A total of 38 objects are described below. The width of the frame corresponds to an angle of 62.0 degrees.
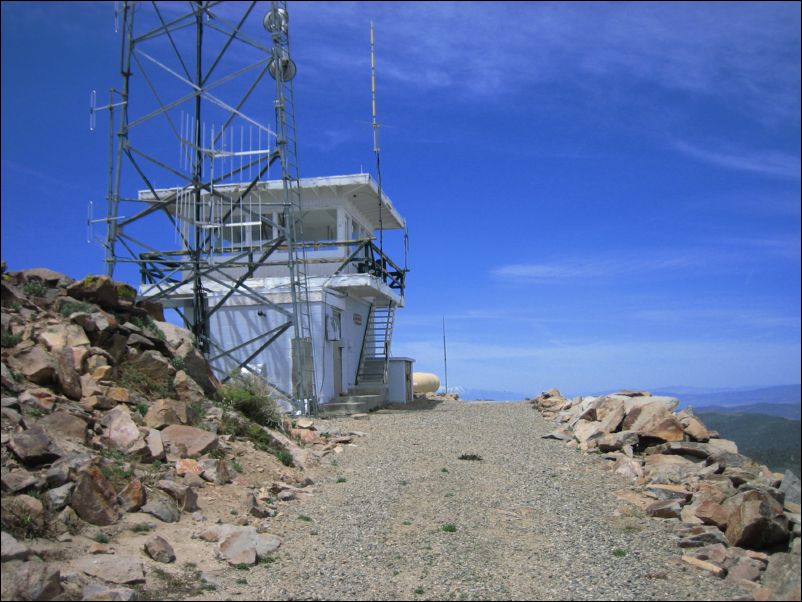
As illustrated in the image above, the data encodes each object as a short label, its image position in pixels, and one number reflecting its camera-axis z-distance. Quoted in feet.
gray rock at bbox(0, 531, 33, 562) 19.65
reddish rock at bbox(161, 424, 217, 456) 34.42
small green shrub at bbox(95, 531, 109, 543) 23.40
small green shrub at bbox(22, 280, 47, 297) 39.50
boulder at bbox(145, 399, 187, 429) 35.24
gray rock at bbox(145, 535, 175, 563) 23.49
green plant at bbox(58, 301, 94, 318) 38.86
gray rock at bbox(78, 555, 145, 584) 21.07
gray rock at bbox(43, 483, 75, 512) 23.59
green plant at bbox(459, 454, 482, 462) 44.29
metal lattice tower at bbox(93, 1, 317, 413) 63.21
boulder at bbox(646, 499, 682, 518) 30.76
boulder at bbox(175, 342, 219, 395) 43.80
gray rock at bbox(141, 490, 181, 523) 27.02
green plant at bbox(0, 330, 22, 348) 32.65
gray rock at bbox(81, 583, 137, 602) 19.38
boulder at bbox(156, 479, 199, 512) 28.86
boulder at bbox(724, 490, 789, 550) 26.20
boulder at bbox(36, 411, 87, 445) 28.48
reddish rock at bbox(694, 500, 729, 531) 28.12
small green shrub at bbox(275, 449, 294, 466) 40.19
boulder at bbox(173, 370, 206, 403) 40.27
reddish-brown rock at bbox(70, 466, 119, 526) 24.48
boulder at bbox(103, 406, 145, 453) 30.86
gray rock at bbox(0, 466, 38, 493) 23.11
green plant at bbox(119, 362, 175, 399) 37.70
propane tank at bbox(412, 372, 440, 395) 110.73
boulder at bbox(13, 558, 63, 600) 18.65
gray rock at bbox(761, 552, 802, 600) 19.60
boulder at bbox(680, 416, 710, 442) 45.27
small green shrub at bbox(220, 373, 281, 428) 45.11
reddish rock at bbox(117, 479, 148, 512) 26.66
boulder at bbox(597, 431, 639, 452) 45.70
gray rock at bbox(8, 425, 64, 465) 25.03
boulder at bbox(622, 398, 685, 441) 44.98
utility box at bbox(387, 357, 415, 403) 85.30
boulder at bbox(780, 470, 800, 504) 29.45
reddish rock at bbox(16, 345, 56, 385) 31.65
